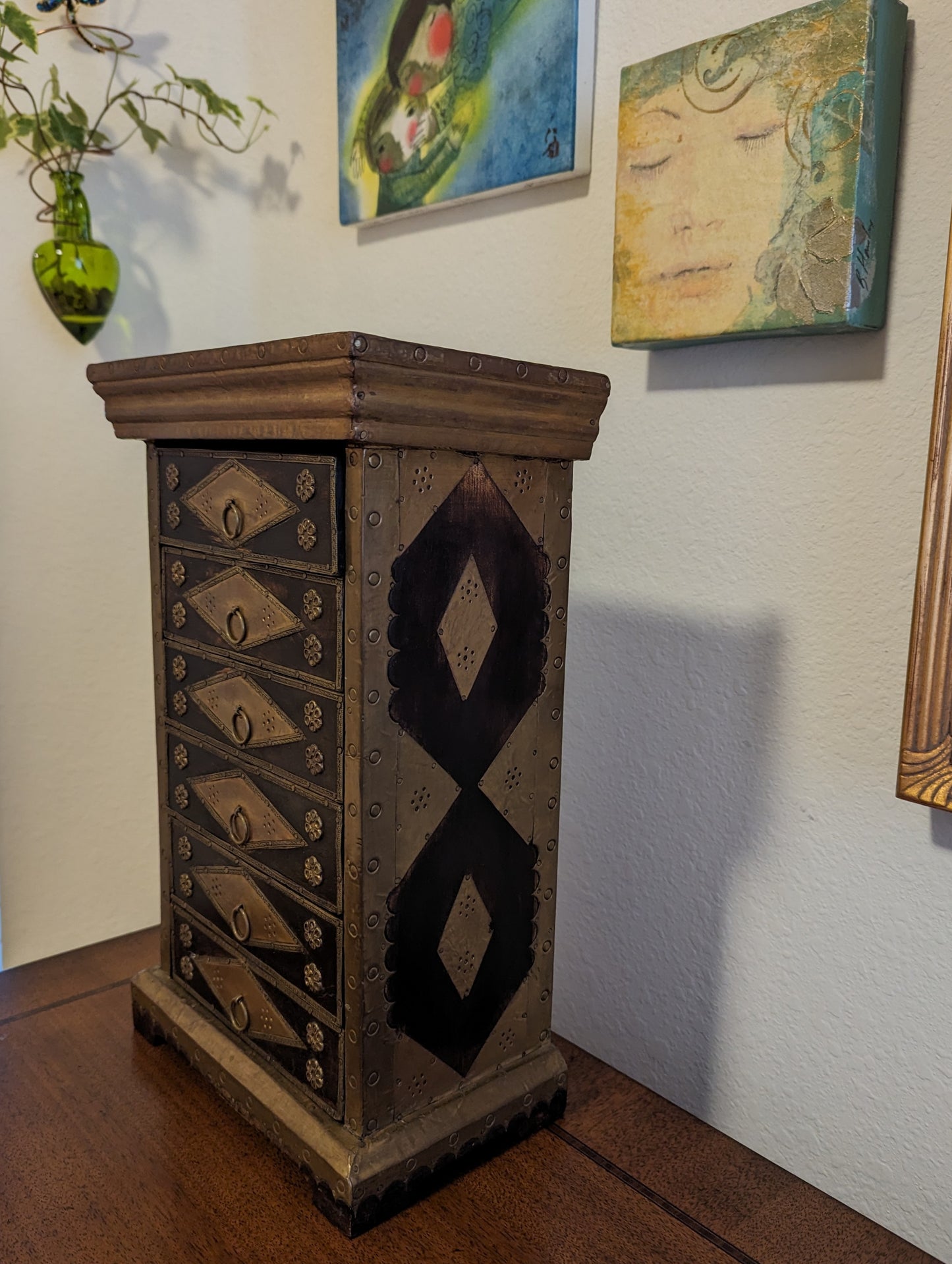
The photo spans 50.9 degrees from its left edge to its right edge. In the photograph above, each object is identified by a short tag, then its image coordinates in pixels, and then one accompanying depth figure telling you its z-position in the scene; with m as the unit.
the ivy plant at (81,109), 1.60
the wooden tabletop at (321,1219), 1.13
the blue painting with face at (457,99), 1.42
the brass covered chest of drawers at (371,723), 1.06
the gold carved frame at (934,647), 1.03
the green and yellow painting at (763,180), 1.07
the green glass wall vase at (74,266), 1.67
